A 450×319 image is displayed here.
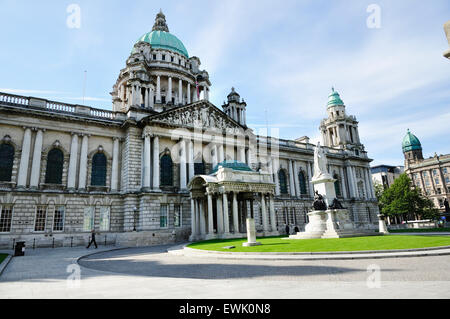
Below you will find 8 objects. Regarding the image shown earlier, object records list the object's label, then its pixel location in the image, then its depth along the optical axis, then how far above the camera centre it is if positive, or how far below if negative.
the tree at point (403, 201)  62.31 +2.82
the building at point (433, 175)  83.88 +11.26
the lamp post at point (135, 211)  31.11 +1.67
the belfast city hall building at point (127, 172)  28.33 +6.09
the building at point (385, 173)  104.19 +15.21
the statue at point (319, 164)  23.09 +4.40
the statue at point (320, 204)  21.22 +1.02
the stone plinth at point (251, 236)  18.44 -0.95
